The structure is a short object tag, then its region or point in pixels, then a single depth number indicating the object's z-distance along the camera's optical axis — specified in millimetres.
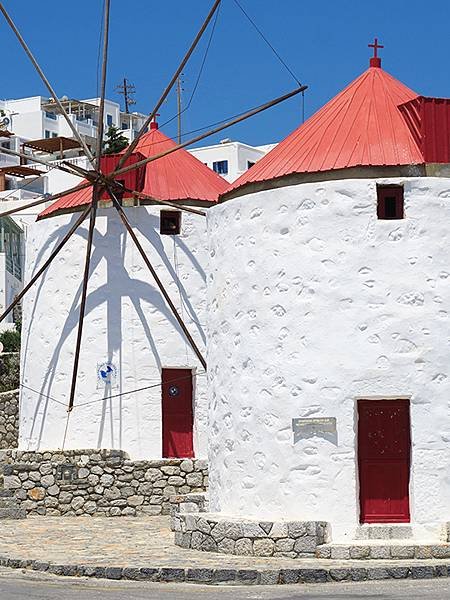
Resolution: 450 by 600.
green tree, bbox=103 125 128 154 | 47334
